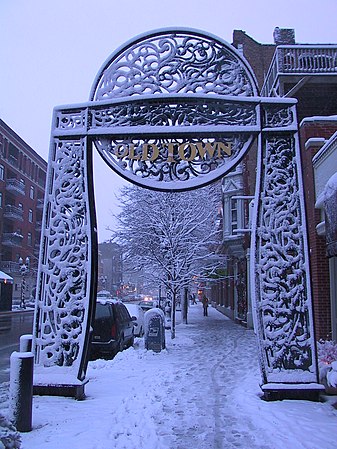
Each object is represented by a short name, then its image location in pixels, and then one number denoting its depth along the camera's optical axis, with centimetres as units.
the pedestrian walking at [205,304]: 3298
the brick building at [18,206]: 5091
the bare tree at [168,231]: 1756
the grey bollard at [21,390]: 520
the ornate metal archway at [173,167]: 673
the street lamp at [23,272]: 4075
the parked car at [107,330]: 1145
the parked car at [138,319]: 1741
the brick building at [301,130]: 1062
